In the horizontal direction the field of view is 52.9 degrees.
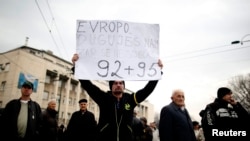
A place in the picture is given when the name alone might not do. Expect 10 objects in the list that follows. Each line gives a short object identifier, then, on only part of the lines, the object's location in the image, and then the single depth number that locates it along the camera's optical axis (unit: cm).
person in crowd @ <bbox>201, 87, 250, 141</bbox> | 462
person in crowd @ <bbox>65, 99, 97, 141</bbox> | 599
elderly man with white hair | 433
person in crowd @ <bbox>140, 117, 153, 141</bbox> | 867
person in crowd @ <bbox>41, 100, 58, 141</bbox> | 598
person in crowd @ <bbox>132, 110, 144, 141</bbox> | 724
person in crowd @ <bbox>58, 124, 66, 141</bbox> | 1122
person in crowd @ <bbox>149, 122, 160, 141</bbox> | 938
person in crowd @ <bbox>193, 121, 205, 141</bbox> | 838
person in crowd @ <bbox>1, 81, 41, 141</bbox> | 426
